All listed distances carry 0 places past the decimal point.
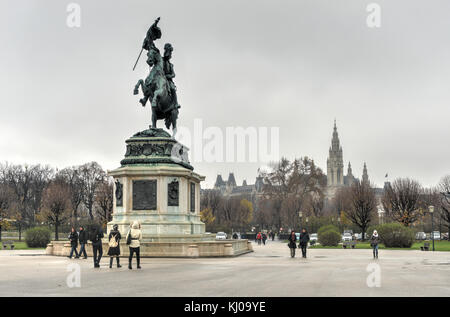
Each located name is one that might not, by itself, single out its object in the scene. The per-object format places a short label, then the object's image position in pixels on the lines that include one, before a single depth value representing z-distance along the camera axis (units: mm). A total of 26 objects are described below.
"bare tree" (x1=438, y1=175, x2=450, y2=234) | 95950
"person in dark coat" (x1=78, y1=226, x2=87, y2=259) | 28158
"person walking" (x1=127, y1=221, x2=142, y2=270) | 20609
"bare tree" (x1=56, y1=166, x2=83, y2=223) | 99750
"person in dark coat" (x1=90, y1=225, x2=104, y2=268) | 22875
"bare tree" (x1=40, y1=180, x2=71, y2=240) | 69025
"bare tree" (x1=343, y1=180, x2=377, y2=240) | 71000
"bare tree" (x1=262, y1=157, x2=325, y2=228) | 97500
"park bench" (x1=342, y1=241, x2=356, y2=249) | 48831
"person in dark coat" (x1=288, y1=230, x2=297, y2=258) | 31766
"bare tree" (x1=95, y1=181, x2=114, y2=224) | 77062
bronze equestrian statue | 32438
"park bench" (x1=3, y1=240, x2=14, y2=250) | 47819
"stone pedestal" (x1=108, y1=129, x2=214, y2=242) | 29422
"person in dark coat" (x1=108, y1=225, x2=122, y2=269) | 21391
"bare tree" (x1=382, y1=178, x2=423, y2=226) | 76750
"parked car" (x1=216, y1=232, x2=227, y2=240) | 72388
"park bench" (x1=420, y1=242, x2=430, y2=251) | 44666
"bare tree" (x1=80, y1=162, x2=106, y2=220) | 104250
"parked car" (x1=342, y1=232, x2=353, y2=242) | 66362
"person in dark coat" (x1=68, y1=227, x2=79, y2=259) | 28562
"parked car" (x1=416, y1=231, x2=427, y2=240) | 86181
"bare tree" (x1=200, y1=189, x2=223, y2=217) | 113750
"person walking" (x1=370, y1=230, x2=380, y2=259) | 30739
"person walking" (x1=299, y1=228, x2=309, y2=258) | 31497
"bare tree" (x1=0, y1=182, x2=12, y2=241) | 63438
